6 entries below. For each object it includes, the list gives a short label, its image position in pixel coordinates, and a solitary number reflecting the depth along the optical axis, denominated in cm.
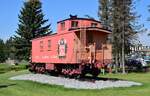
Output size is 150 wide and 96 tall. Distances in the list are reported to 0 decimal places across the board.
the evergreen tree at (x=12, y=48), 3320
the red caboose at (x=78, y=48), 1290
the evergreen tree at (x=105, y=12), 2317
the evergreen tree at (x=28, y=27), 3306
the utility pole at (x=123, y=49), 2213
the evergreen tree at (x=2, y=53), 4777
